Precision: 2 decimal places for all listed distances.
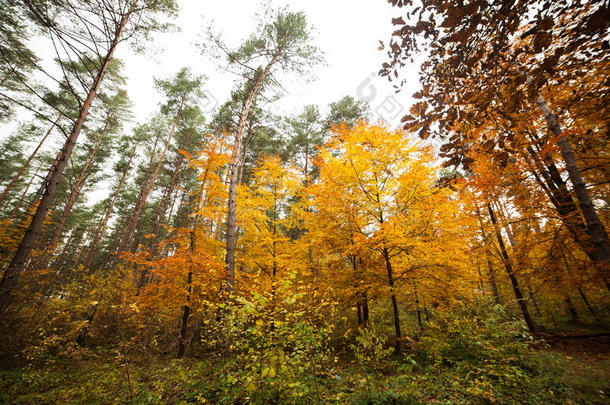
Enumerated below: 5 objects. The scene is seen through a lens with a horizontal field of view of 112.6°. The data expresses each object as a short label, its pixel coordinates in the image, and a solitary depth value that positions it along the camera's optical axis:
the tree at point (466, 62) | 1.77
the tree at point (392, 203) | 5.91
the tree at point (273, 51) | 8.12
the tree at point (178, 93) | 12.95
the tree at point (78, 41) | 3.61
